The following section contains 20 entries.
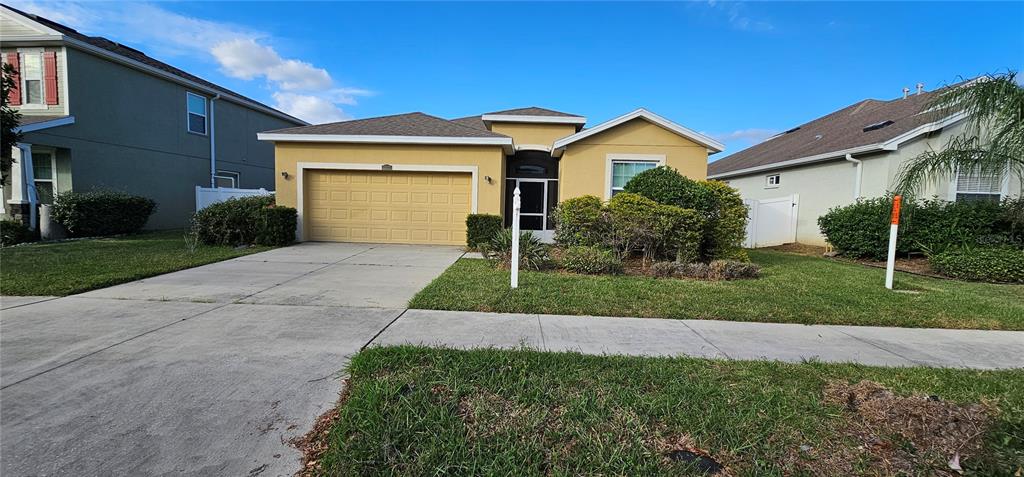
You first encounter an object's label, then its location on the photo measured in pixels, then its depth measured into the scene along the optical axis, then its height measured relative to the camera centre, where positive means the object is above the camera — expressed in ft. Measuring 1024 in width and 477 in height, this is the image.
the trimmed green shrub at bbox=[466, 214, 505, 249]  40.29 -1.49
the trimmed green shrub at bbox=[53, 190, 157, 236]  41.04 -1.32
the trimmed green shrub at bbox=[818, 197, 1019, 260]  35.88 -0.34
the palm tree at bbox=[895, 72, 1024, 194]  28.96 +6.08
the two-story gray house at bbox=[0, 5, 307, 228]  44.01 +8.49
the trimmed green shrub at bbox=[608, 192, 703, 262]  30.78 -0.93
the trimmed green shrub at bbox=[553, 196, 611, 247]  32.01 -0.74
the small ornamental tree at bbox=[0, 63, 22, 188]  30.35 +4.78
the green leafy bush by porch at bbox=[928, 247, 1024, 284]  30.22 -2.77
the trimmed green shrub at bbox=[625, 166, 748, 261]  33.14 +0.69
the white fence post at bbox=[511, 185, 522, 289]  23.53 -1.36
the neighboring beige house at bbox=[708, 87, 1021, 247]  40.27 +5.45
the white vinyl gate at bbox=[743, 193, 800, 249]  49.47 -0.44
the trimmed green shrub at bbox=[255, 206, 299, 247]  38.96 -2.00
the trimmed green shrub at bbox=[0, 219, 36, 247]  38.11 -3.09
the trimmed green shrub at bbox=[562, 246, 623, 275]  28.35 -3.10
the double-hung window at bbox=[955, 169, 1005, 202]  40.22 +3.02
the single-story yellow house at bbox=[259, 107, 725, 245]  43.04 +3.78
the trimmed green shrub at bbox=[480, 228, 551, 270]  29.35 -2.72
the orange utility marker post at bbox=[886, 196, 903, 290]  26.40 -1.35
